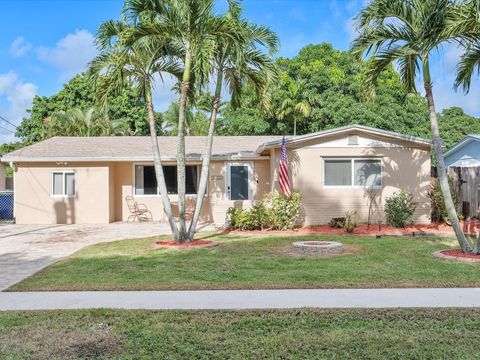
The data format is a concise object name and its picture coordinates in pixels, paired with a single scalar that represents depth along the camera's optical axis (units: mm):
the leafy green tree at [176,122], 36812
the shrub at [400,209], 15695
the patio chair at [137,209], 19531
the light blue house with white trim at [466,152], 21859
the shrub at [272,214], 15508
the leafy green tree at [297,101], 29212
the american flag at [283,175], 15346
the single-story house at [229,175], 16375
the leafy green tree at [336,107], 29078
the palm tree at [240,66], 12227
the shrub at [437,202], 16047
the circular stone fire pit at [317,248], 10781
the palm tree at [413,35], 9859
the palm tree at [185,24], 11242
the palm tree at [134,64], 11961
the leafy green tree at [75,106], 36531
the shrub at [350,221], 14731
